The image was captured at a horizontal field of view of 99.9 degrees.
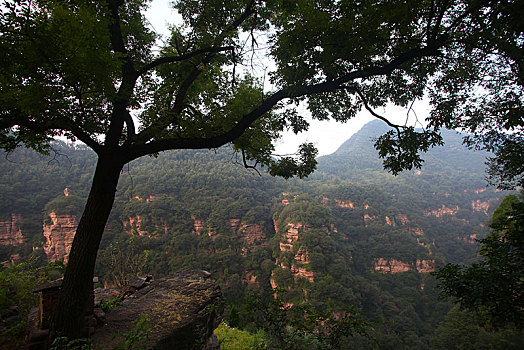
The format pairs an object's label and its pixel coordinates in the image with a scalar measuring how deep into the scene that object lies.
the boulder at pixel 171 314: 2.86
